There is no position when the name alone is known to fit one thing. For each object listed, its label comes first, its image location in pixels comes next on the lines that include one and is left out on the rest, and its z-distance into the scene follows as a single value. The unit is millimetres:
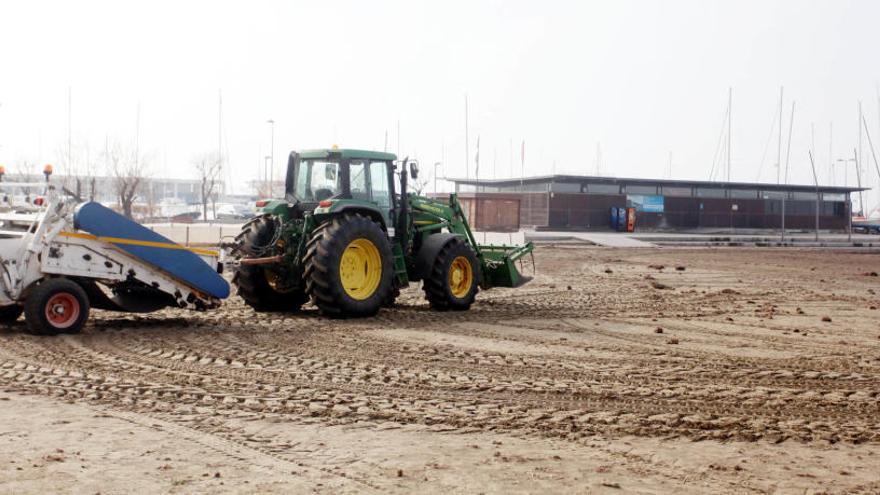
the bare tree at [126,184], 42719
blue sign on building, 53031
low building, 51375
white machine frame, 11102
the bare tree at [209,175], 53025
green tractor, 13258
